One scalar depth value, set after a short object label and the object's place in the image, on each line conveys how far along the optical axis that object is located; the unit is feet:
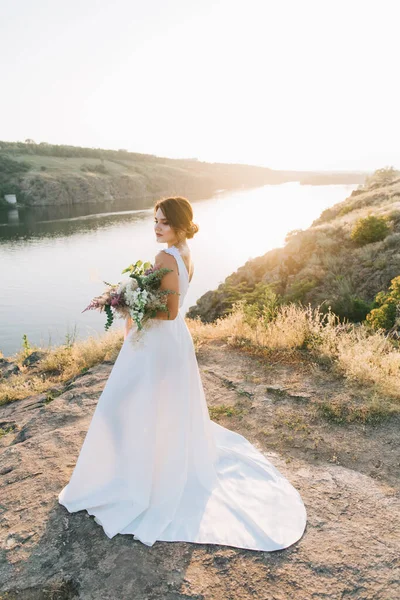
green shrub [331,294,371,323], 32.78
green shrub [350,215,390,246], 40.16
